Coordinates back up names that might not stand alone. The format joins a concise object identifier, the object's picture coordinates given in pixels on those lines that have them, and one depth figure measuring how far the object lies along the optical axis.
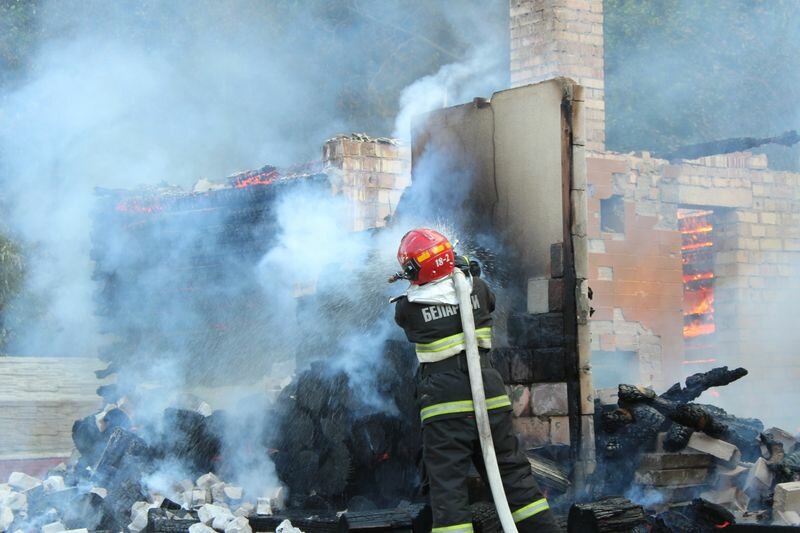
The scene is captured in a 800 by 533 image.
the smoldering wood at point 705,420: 7.99
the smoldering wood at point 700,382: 8.78
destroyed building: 7.70
